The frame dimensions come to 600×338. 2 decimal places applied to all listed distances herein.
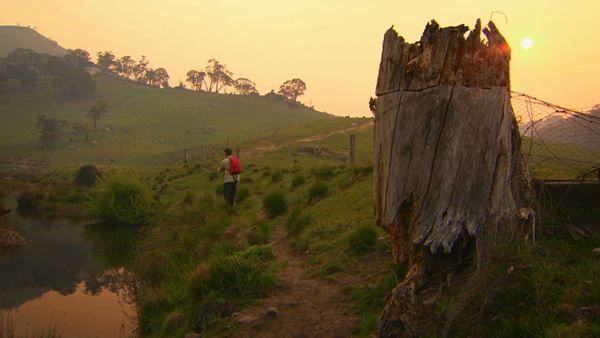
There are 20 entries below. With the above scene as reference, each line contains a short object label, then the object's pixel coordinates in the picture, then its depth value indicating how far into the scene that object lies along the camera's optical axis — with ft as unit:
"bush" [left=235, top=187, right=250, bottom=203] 54.54
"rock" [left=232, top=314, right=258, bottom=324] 21.12
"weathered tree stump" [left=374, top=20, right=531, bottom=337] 16.53
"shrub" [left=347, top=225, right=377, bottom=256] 26.27
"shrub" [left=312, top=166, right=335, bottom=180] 54.80
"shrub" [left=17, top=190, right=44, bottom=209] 83.20
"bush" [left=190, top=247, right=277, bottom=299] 24.14
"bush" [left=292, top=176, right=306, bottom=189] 55.26
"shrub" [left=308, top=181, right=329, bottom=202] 44.60
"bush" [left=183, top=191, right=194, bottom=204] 56.13
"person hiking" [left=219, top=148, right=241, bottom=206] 46.73
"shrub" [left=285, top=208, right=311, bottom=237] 35.94
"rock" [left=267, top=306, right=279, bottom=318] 21.25
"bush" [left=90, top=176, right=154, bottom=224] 64.75
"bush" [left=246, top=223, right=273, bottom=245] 34.93
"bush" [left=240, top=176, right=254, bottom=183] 70.36
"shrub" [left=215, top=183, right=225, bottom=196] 62.69
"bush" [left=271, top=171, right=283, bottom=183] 64.90
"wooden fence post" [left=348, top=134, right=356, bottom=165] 71.67
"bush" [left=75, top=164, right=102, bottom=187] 103.81
